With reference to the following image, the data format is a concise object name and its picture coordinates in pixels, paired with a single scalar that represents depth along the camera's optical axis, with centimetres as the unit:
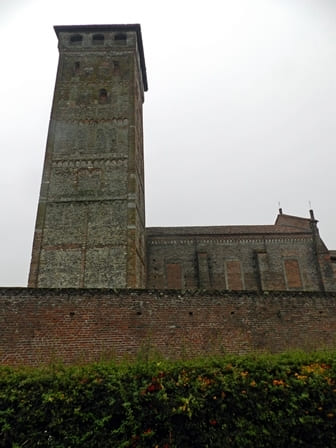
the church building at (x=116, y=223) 1761
